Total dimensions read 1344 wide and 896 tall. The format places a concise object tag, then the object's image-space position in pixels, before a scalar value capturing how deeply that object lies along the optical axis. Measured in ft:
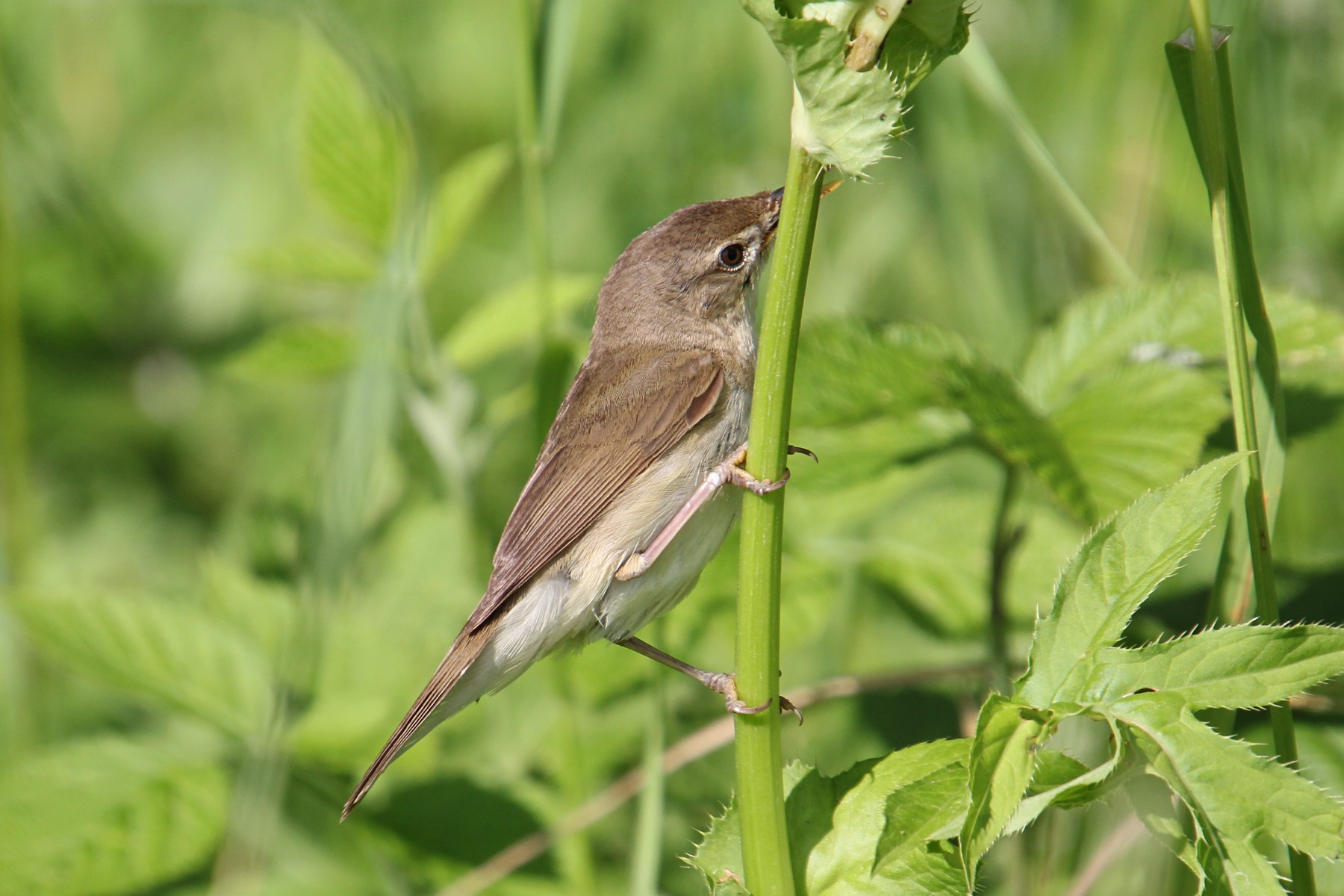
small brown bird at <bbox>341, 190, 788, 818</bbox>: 17.03
